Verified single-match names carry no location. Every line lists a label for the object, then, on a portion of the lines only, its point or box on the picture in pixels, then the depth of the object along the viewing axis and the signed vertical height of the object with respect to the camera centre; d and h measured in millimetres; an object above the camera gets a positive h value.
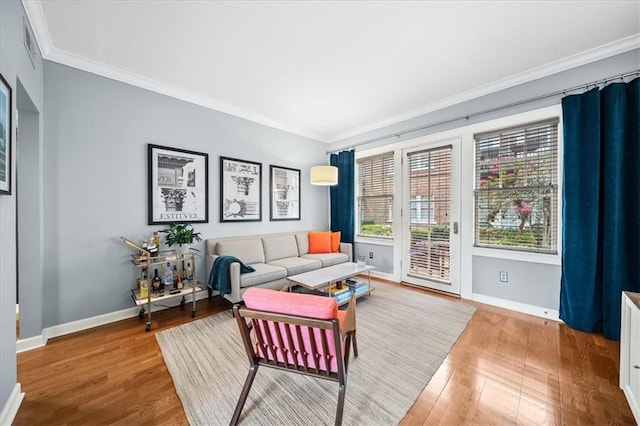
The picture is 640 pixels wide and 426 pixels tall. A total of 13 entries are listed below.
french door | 3531 -73
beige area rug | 1504 -1221
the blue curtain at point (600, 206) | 2297 +50
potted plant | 2930 -311
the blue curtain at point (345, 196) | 4773 +285
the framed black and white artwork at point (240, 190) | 3719 +322
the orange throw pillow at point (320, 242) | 4469 -570
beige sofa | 2986 -736
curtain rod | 2420 +1284
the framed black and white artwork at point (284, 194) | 4383 +314
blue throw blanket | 2930 -750
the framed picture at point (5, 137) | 1389 +426
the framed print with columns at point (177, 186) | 3049 +327
